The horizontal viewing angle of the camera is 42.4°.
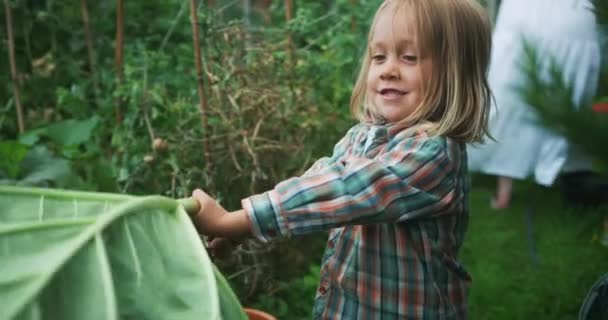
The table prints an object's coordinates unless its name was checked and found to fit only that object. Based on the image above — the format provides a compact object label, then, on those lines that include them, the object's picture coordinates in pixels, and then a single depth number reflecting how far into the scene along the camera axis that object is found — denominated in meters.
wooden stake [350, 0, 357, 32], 3.06
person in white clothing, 1.78
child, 1.48
